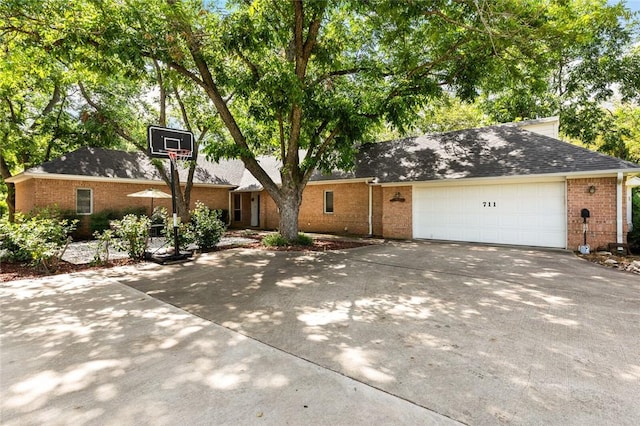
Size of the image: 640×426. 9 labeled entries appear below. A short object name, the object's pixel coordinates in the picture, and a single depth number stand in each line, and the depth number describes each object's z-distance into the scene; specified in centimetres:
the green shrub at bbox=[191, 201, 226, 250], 1057
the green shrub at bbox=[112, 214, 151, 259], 904
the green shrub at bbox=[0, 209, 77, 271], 750
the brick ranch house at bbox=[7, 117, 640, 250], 1011
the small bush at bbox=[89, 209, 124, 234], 1526
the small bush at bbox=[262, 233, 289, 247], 1141
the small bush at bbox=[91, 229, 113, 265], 847
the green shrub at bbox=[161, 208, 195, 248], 972
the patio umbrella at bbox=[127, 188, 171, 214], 1379
